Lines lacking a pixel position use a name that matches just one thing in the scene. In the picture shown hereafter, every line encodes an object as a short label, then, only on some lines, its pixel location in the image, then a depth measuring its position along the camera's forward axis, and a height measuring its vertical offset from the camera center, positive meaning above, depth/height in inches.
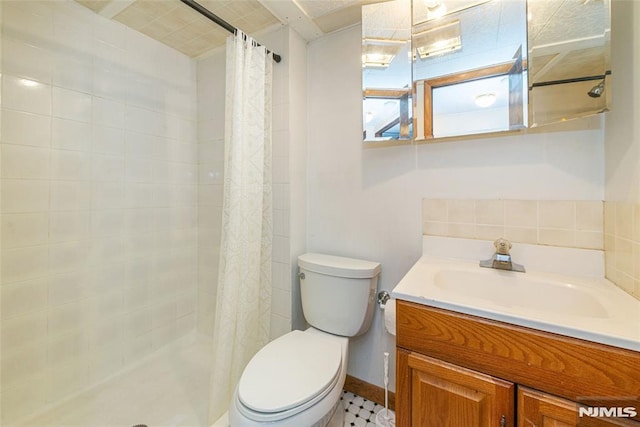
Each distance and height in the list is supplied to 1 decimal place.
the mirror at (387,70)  48.4 +27.2
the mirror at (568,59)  33.6 +21.0
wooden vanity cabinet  23.7 -16.7
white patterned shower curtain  48.5 +0.1
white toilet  34.1 -23.6
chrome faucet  40.1 -7.2
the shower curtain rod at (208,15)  40.4 +32.5
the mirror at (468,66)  40.4 +24.4
